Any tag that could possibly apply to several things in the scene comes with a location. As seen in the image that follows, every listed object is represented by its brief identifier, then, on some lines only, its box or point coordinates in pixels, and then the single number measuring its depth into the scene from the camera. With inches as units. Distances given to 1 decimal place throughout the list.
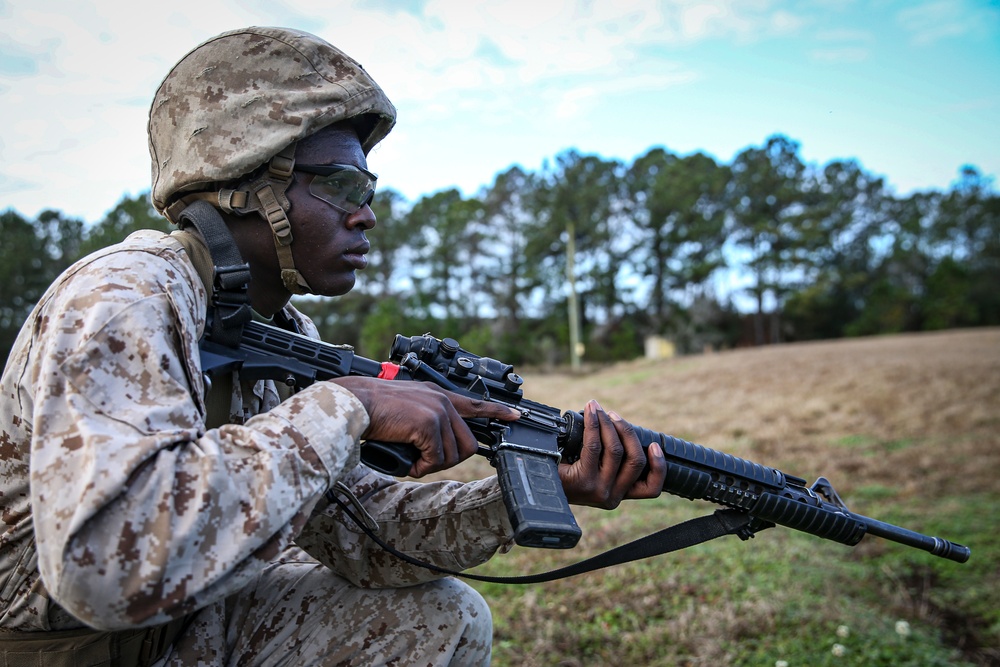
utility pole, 1453.0
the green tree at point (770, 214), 1691.7
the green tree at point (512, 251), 1582.2
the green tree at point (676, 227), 1646.2
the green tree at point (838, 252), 1638.8
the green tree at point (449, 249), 1546.5
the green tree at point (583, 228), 1603.1
